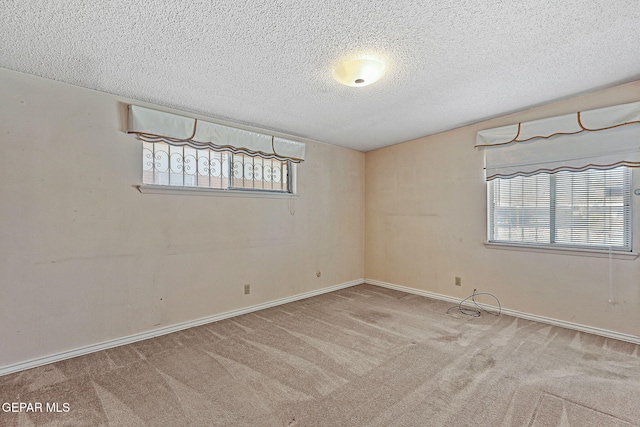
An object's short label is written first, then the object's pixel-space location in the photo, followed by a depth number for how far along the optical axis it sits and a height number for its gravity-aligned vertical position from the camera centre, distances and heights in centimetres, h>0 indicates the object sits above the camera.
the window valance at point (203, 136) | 281 +89
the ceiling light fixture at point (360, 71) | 215 +109
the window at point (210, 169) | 299 +54
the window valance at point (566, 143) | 266 +75
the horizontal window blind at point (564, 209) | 276 +8
